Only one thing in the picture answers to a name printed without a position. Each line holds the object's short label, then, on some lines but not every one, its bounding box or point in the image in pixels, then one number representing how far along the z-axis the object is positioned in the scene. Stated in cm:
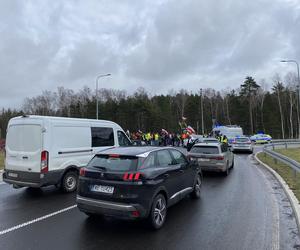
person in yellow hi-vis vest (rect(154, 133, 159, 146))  3018
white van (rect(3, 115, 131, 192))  784
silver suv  1202
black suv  515
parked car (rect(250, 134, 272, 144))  4269
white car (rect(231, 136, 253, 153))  2431
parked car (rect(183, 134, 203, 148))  2606
